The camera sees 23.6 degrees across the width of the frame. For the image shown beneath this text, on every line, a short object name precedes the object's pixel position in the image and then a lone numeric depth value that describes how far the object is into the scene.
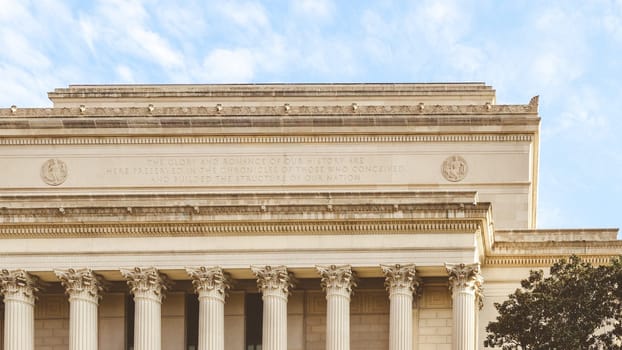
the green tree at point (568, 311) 52.59
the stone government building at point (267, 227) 59.38
